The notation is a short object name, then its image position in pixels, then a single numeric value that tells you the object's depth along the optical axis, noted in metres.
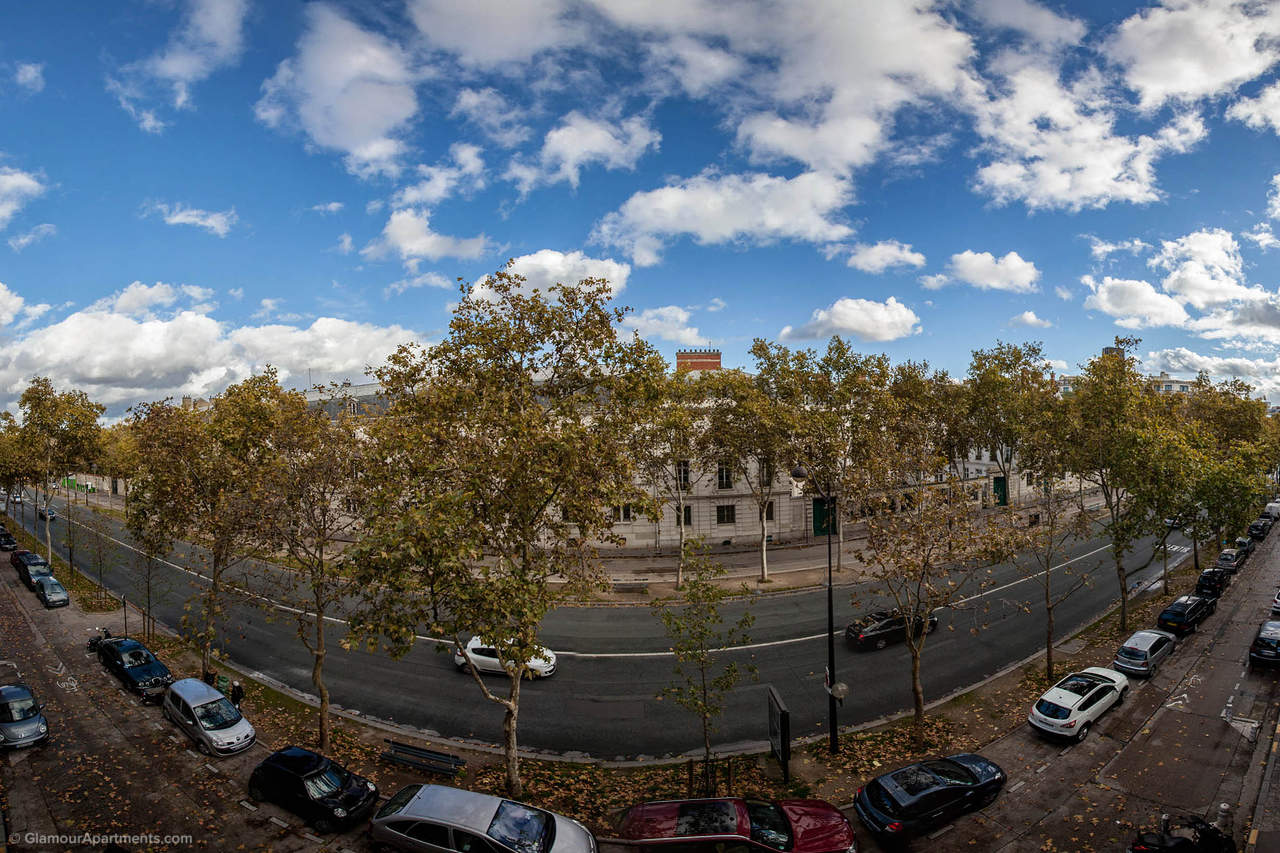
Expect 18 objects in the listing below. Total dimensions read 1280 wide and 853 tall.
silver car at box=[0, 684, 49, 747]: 17.09
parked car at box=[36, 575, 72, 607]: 32.28
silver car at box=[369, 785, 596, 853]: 11.87
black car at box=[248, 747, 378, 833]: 13.80
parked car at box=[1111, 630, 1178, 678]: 21.84
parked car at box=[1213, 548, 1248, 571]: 34.97
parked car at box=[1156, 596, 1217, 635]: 25.97
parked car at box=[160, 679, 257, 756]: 17.20
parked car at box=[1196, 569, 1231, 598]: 29.65
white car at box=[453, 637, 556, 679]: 22.58
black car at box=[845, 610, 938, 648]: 25.14
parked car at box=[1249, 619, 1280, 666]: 22.05
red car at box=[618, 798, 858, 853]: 11.94
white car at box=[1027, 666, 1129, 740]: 17.48
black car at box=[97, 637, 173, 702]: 21.00
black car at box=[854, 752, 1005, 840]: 13.38
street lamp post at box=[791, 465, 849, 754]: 16.81
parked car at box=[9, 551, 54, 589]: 35.16
